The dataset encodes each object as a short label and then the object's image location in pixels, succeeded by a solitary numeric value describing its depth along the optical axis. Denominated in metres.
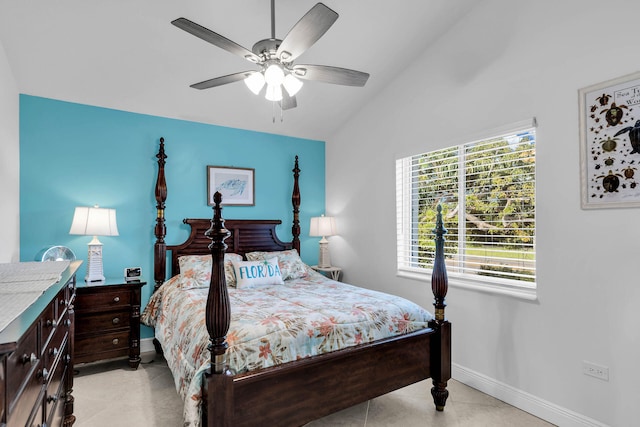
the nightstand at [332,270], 4.35
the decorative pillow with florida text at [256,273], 3.27
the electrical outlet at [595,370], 2.16
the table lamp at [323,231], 4.40
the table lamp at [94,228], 3.06
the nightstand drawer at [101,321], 3.00
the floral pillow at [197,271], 3.22
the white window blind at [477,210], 2.67
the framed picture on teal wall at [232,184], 4.01
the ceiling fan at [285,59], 1.78
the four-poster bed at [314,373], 1.71
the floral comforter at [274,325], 1.88
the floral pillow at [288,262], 3.68
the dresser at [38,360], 0.87
